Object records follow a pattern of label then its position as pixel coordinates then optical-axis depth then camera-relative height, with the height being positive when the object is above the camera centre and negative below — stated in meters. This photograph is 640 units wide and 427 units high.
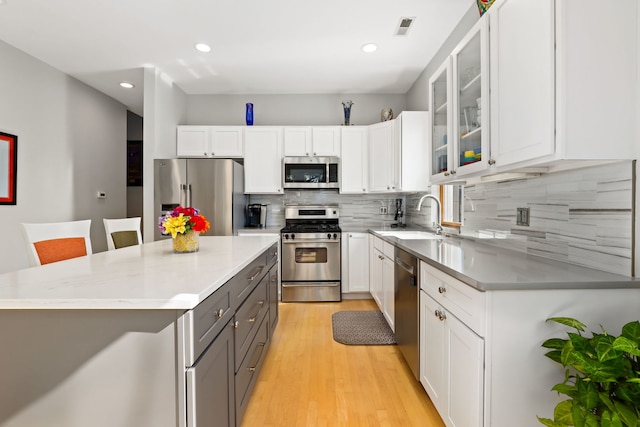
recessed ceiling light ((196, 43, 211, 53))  3.09 +1.64
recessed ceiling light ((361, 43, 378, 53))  3.08 +1.63
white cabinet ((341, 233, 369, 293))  3.91 -0.68
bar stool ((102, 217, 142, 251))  2.37 -0.19
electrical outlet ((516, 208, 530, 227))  1.83 -0.04
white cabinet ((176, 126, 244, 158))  4.10 +0.91
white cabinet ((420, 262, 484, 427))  1.21 -0.65
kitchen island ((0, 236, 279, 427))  0.94 -0.47
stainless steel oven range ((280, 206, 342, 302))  3.80 -0.69
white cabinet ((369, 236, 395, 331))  2.69 -0.67
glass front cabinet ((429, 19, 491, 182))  1.69 +0.65
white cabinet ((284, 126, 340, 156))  4.09 +0.90
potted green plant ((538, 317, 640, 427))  0.83 -0.49
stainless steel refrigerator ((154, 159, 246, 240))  3.60 +0.25
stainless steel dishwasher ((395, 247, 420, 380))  1.94 -0.67
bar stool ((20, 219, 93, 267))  1.74 -0.20
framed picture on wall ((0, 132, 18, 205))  3.03 +0.41
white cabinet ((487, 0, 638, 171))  1.14 +0.49
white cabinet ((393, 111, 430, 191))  3.44 +0.66
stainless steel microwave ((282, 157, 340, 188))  4.05 +0.49
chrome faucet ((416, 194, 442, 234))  2.83 -0.09
